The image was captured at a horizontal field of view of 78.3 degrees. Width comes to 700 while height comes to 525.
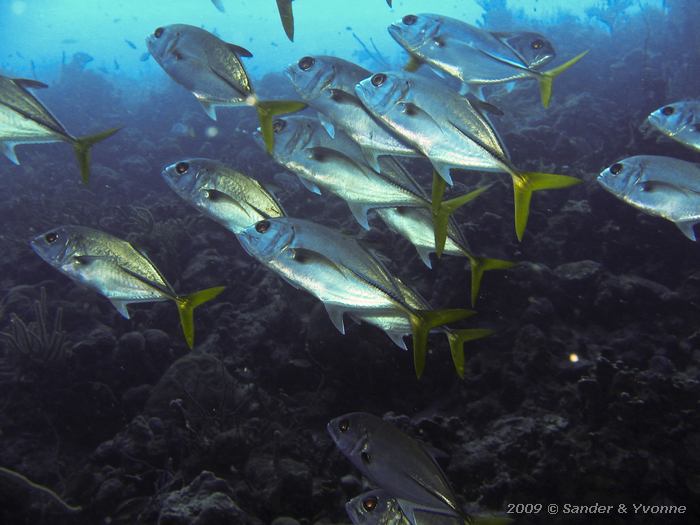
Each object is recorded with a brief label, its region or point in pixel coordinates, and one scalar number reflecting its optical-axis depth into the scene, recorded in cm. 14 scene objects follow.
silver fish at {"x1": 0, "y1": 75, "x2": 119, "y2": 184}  273
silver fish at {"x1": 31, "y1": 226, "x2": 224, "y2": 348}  280
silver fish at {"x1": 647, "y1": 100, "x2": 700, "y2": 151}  364
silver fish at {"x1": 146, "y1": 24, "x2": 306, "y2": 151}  283
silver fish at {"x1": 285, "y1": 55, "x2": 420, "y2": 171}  279
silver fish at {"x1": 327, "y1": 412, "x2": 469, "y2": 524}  223
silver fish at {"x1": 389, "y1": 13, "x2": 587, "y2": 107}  310
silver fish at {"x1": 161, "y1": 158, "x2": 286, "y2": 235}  303
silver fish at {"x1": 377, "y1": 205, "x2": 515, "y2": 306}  287
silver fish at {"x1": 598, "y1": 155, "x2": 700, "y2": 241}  314
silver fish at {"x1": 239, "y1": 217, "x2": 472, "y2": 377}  250
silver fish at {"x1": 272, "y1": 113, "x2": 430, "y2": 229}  276
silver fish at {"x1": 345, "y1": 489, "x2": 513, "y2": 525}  241
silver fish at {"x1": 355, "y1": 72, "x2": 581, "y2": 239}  243
